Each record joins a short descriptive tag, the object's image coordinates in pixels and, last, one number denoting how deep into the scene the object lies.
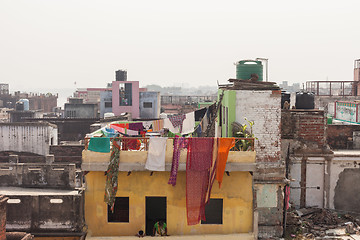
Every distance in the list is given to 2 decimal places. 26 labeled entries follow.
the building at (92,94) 83.95
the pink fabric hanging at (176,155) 15.37
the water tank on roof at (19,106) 60.22
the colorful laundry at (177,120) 21.47
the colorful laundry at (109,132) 18.23
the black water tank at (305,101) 22.69
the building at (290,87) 160.38
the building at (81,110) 54.22
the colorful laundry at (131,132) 21.39
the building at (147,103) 53.72
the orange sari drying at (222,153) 15.30
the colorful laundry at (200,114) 22.42
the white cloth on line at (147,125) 22.27
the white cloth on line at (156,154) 15.30
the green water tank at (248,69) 20.62
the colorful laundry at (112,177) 15.37
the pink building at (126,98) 51.91
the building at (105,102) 52.50
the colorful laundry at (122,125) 20.98
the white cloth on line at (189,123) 21.31
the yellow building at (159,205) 15.80
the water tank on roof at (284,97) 24.55
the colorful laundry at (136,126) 22.25
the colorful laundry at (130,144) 15.75
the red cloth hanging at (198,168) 15.38
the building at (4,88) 85.48
